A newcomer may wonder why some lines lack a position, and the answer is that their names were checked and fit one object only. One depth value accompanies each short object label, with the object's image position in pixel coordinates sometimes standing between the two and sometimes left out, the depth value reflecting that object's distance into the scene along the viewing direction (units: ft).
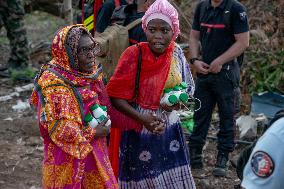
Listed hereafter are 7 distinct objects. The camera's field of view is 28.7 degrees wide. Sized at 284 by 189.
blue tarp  22.57
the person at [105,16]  16.87
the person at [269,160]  6.34
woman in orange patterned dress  10.75
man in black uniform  16.65
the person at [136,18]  14.51
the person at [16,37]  28.53
